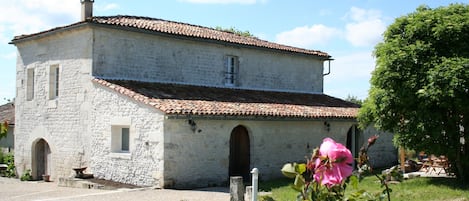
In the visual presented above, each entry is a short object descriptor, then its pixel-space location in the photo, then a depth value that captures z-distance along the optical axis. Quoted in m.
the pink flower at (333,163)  2.28
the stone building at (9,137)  26.83
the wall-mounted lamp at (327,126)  19.05
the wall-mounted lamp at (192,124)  14.86
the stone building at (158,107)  15.06
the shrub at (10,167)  20.98
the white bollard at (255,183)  7.93
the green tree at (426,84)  12.47
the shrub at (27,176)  19.59
